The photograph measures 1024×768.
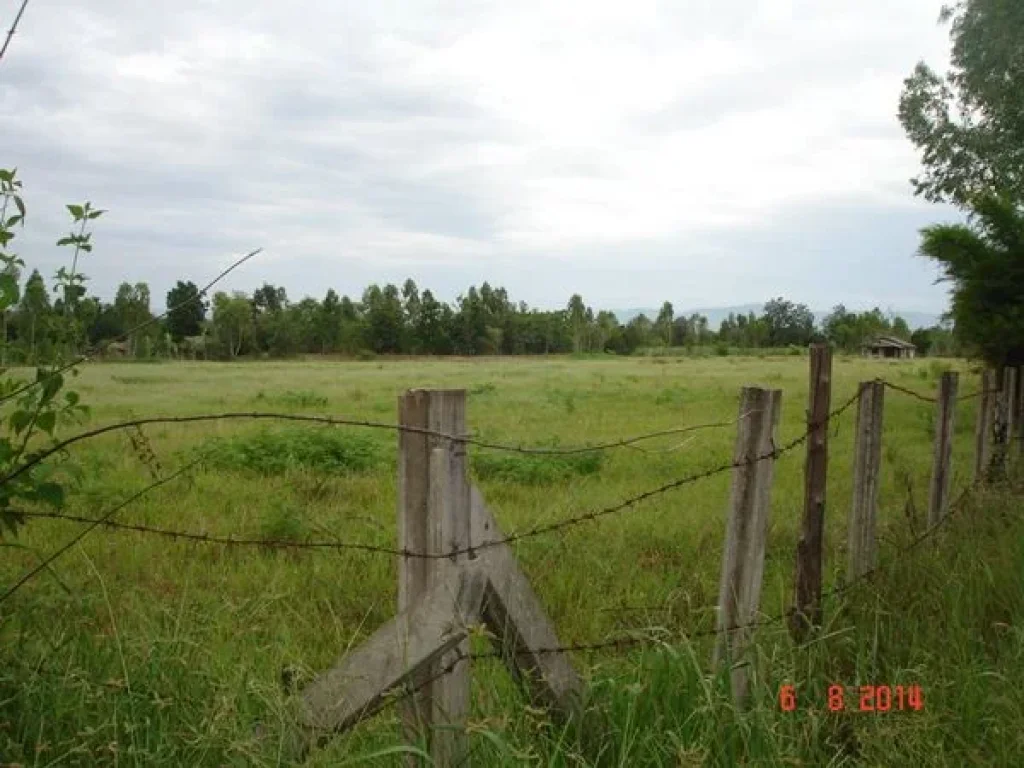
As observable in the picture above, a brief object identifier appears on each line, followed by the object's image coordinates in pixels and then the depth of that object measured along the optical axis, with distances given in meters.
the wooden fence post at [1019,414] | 7.57
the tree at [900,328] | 128.25
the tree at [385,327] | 99.31
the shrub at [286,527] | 7.35
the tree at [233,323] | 80.62
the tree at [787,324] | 131.62
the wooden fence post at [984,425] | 6.64
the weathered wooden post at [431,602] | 2.54
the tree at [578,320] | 120.68
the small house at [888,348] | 101.44
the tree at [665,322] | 132.25
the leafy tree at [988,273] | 10.24
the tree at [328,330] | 96.50
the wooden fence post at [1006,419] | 6.93
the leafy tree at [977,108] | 17.00
